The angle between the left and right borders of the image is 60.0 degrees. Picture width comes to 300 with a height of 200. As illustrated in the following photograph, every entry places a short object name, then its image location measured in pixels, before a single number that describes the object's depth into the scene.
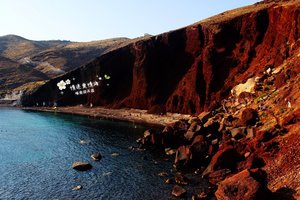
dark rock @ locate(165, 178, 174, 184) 45.21
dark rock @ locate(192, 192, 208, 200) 39.81
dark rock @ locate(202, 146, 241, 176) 46.95
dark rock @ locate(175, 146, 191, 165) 52.41
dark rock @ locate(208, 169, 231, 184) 44.87
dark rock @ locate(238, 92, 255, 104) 69.45
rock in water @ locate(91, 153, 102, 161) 58.11
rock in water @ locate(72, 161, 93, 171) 52.65
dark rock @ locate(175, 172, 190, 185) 45.23
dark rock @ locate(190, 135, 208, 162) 52.37
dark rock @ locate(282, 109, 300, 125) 47.53
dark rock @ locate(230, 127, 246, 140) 55.66
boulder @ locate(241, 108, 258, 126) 57.70
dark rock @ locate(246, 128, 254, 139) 53.07
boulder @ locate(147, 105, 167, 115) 97.47
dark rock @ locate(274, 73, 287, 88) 63.12
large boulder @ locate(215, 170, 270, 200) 34.48
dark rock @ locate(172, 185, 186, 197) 40.71
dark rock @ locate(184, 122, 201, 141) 61.52
